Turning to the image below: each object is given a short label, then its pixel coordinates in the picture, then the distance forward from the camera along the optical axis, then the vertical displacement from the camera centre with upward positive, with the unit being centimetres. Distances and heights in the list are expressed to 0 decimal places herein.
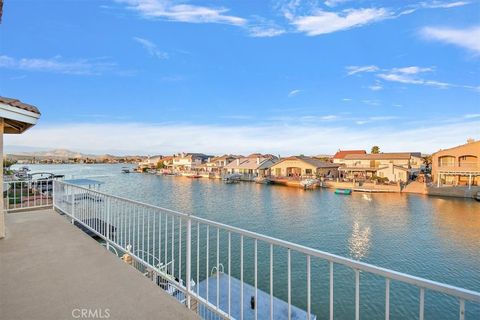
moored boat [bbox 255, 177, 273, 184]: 4091 -356
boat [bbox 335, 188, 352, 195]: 2934 -384
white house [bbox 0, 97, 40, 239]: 327 +58
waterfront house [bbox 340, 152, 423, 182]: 3506 -133
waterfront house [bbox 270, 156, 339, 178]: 4172 -176
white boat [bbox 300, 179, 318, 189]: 3469 -347
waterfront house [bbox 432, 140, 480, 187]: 2975 -109
